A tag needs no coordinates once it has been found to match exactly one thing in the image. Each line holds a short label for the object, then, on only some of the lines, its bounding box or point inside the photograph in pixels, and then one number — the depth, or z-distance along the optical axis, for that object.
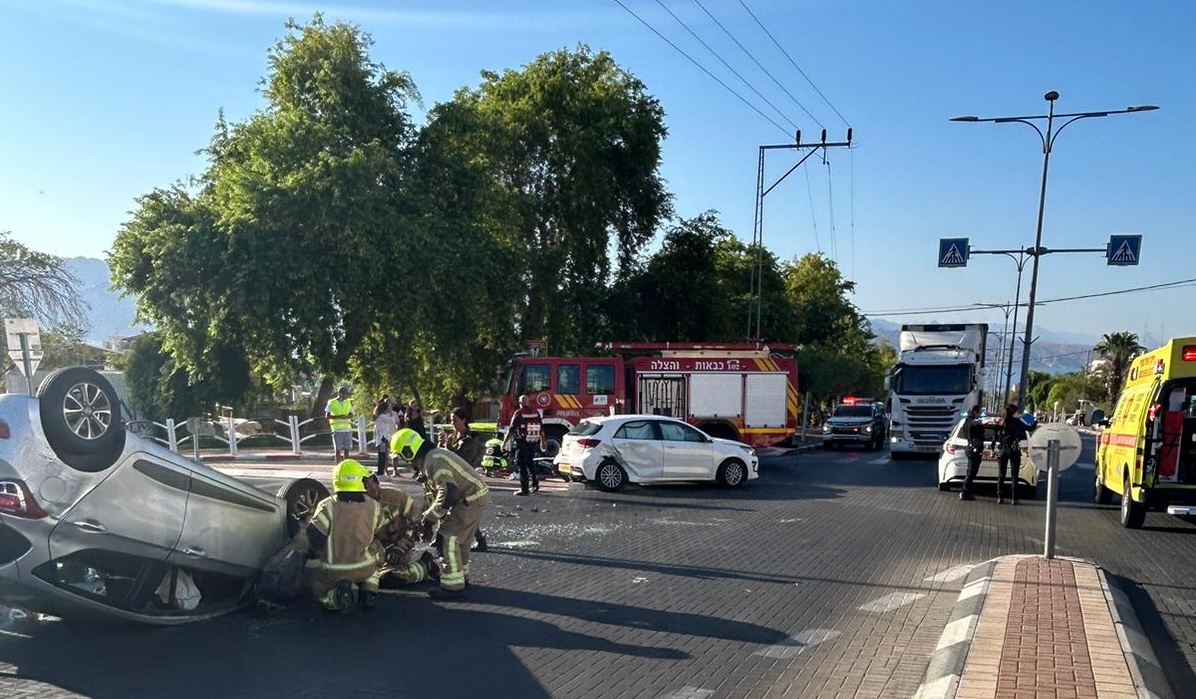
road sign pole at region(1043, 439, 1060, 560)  9.72
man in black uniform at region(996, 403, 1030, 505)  15.77
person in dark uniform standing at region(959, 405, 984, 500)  16.80
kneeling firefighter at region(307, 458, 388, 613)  7.80
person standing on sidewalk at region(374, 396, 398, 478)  19.52
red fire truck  23.89
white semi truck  26.44
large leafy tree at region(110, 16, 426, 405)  25.59
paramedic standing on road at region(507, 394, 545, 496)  16.30
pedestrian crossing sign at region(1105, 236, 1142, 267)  28.91
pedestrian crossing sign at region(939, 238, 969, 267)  31.41
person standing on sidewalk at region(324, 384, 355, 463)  17.30
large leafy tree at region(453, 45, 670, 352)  37.34
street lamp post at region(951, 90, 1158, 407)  27.23
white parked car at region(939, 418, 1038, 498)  17.27
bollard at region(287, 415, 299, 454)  25.61
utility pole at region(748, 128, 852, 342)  31.00
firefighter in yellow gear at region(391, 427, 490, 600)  8.54
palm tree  75.94
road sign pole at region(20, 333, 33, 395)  13.16
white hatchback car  17.61
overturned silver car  6.21
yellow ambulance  12.42
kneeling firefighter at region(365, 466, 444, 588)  8.82
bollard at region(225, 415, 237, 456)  25.09
